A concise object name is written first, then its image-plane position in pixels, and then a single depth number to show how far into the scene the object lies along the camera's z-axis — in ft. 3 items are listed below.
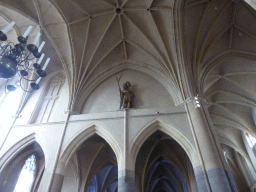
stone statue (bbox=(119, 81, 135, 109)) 30.71
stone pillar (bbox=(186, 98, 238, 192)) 19.97
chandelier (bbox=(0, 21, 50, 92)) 15.57
